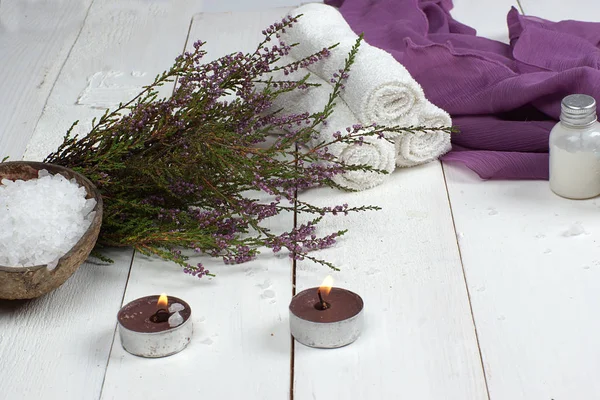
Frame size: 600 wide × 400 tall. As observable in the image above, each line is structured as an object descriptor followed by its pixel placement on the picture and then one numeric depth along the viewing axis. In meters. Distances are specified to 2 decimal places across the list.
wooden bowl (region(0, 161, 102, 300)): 0.85
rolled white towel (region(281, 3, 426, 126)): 0.98
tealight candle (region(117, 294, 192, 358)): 0.84
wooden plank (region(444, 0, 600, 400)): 0.82
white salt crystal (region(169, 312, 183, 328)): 0.84
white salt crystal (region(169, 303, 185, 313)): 0.85
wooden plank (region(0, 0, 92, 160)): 1.13
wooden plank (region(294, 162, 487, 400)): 0.82
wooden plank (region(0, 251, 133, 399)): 0.83
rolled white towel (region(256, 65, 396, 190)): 0.98
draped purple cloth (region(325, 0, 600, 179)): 1.01
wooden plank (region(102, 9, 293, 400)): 0.83
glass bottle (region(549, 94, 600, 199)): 0.95
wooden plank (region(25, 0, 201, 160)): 1.13
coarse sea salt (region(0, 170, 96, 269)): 0.86
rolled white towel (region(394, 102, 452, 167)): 1.00
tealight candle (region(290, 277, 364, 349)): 0.84
